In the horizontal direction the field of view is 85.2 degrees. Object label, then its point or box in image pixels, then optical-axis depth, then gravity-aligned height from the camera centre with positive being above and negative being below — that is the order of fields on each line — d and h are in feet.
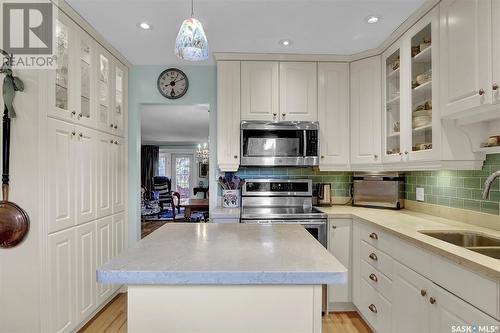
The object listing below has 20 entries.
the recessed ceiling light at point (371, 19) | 6.66 +3.71
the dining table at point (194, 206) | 14.44 -1.99
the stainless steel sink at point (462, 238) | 5.26 -1.38
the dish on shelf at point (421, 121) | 6.29 +1.14
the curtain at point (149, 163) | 30.89 +0.59
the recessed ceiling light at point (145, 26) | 6.91 +3.68
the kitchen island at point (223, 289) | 2.81 -1.36
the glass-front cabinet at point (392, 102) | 7.47 +1.92
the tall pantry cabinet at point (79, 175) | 5.83 -0.17
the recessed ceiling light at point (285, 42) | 7.84 +3.70
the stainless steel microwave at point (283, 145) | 8.64 +0.75
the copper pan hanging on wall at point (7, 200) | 5.22 -0.62
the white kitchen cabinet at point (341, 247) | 7.89 -2.28
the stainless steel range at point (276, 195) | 9.35 -0.91
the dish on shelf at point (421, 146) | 6.20 +0.53
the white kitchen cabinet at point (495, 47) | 4.37 +1.97
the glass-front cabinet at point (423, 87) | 5.96 +1.93
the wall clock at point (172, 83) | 9.65 +3.04
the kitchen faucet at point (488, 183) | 4.31 -0.23
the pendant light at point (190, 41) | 4.15 +1.96
